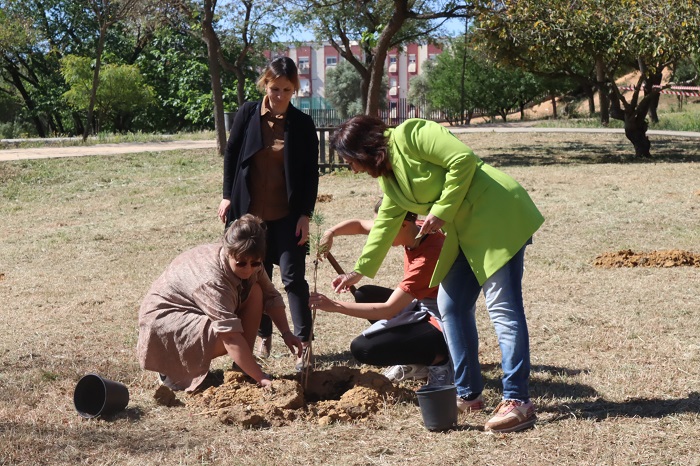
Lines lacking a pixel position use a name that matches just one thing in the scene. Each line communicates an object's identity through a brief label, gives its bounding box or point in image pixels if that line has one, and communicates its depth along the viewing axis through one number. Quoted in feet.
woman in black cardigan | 16.48
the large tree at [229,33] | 62.44
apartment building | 262.47
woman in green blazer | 12.94
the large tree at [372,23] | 57.62
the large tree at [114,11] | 74.90
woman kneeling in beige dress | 14.47
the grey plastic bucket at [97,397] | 14.16
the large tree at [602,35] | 47.78
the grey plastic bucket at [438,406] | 13.00
